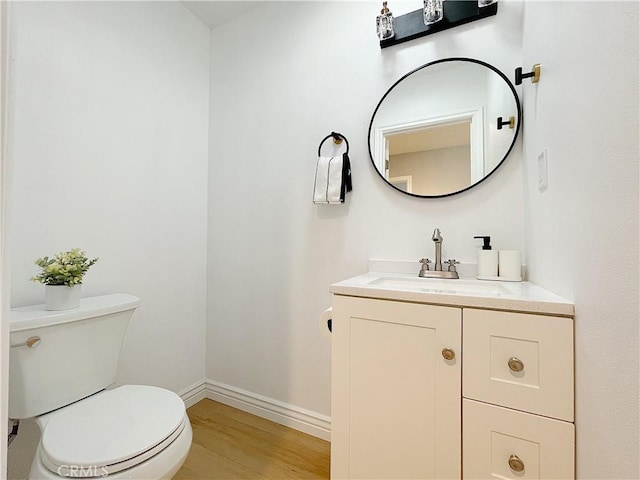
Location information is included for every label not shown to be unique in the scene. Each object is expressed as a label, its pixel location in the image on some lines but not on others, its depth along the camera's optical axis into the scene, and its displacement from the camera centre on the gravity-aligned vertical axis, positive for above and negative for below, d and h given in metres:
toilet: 0.84 -0.60
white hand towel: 1.52 +0.29
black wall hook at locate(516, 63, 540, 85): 1.02 +0.58
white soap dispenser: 1.23 -0.10
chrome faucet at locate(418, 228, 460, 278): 1.30 -0.13
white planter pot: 1.13 -0.22
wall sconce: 1.32 +1.00
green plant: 1.14 -0.12
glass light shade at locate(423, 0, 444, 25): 1.34 +1.01
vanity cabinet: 0.75 -0.43
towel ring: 1.59 +0.54
